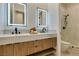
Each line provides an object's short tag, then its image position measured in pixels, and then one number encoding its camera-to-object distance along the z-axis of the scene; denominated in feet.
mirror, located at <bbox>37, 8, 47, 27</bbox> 5.72
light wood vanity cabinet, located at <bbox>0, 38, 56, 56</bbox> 5.14
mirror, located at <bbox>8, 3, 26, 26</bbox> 5.60
